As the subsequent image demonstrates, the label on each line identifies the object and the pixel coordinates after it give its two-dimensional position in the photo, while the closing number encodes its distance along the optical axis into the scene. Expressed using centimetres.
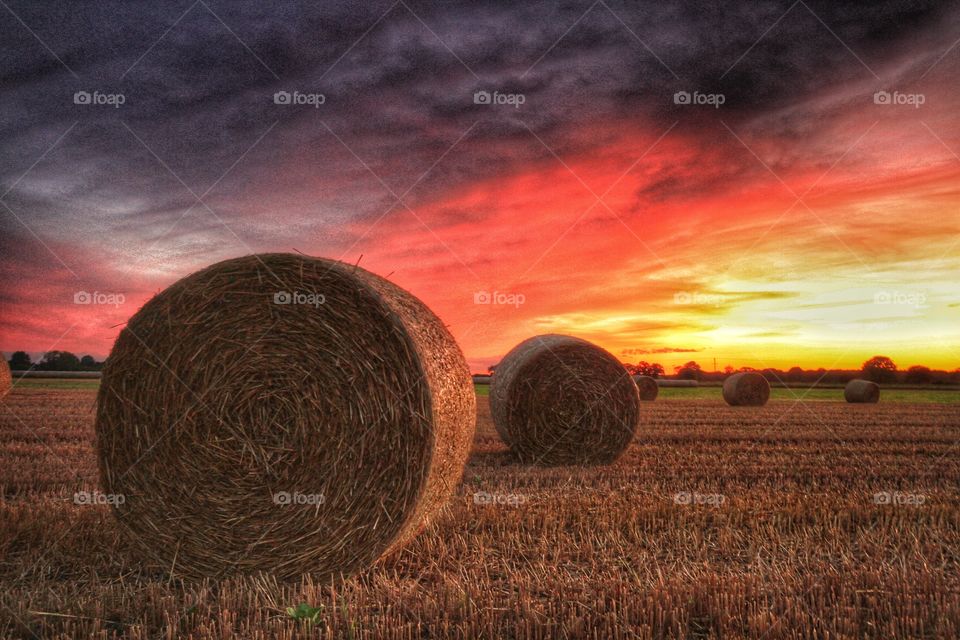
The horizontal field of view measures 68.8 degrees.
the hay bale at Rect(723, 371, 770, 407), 2445
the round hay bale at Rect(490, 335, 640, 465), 1058
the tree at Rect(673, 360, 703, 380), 5019
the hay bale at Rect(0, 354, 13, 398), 1889
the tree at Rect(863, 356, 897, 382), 4712
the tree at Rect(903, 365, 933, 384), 4575
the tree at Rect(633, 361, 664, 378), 3914
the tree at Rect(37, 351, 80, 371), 4938
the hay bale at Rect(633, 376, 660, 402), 2734
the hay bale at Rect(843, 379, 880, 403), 2797
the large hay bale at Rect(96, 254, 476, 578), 516
